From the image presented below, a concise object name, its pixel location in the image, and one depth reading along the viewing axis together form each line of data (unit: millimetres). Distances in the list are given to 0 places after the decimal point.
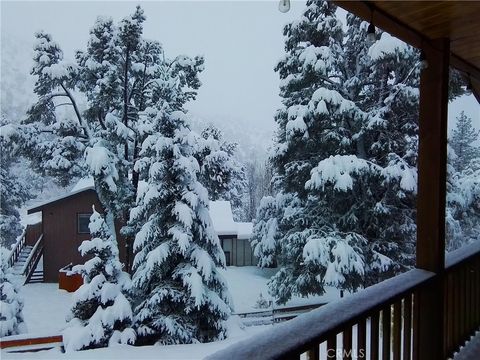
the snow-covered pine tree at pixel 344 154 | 7047
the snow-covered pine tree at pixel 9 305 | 7004
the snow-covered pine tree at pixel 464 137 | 14677
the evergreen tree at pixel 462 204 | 7984
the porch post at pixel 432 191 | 2088
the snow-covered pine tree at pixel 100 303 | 6320
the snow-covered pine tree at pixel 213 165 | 8492
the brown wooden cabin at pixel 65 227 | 12656
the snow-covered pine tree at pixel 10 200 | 11945
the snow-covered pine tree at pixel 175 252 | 6707
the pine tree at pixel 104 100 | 9031
